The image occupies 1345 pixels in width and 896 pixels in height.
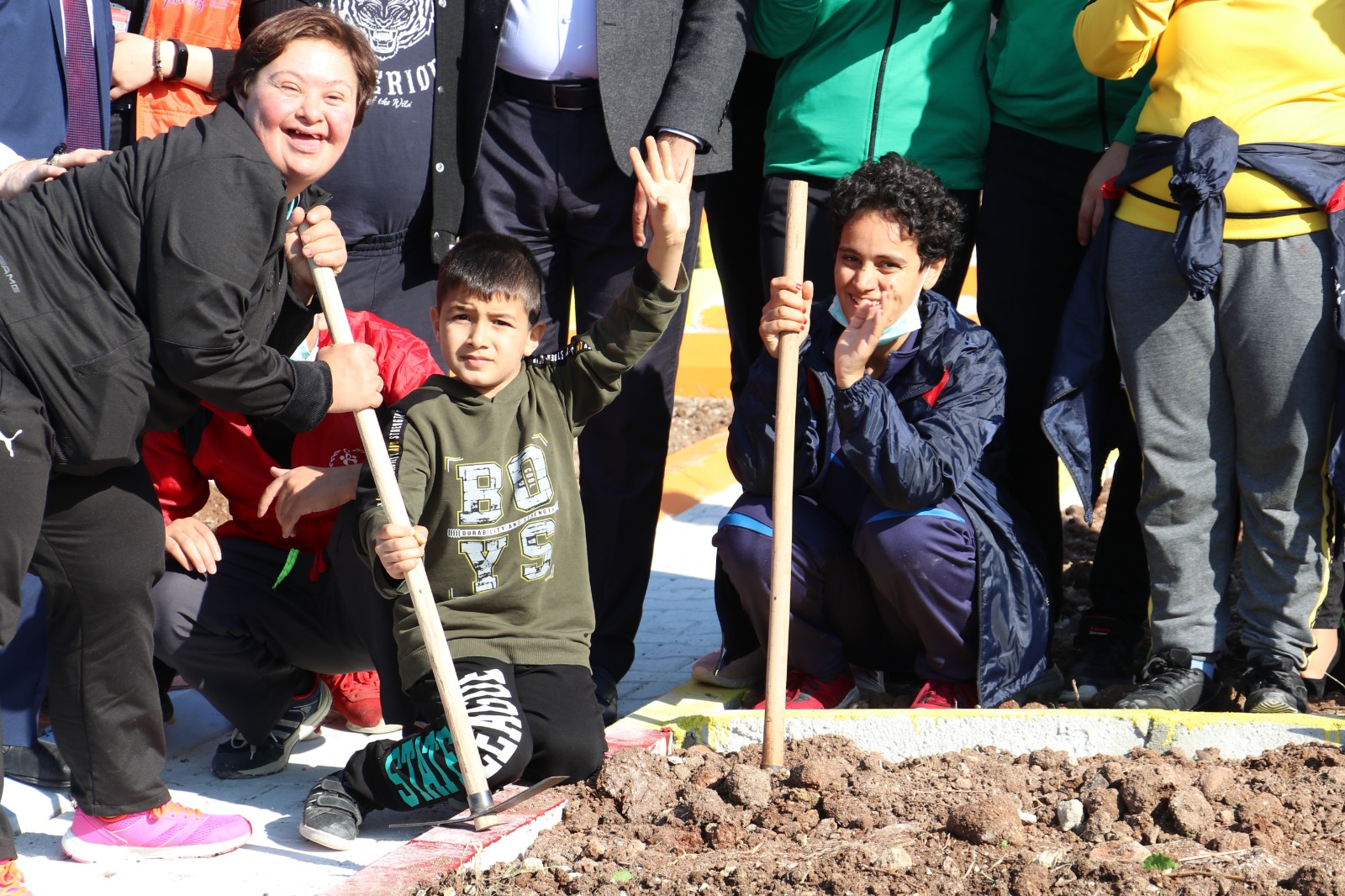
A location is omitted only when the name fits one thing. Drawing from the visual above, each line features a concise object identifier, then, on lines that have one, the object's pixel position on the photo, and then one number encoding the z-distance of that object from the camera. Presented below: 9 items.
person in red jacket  7.32
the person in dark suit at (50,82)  7.26
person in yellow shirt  6.82
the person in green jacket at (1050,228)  7.89
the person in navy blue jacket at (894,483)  7.33
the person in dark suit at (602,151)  7.85
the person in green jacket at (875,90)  8.05
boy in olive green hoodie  6.55
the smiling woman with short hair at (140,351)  5.76
